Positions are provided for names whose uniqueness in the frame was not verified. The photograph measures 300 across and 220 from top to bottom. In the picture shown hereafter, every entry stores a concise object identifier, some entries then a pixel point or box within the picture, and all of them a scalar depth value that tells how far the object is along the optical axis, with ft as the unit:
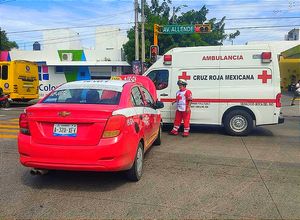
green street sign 44.34
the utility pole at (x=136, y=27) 47.00
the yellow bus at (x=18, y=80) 40.98
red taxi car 10.06
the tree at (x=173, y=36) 70.80
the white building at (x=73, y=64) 65.19
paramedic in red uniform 20.51
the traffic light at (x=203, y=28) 46.13
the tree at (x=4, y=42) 102.30
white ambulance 20.54
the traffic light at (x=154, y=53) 40.41
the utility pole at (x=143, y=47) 48.74
